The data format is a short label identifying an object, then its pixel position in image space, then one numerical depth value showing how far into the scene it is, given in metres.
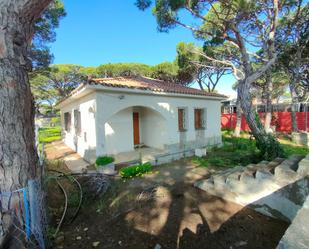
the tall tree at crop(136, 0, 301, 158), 7.49
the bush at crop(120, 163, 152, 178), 6.27
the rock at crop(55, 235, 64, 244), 3.27
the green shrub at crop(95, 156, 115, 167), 6.61
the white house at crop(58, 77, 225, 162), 7.26
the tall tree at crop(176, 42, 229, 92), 13.32
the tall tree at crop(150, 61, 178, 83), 19.06
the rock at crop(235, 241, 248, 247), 3.10
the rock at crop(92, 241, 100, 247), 3.20
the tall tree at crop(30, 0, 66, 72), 9.86
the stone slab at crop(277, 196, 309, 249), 1.54
